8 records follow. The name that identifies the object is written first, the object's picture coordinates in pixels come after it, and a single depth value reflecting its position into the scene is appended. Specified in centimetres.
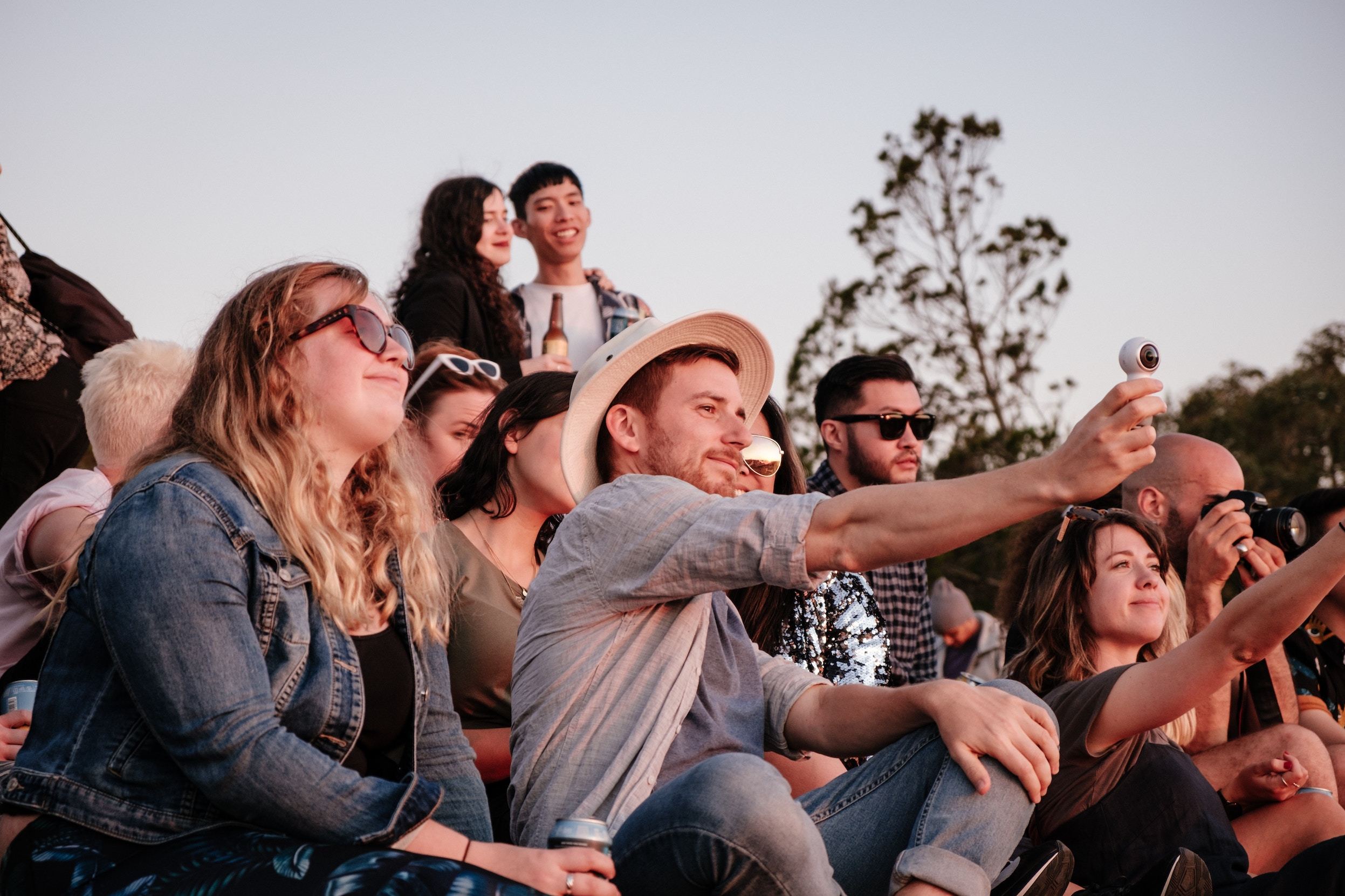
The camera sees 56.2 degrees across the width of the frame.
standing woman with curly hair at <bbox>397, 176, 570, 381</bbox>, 611
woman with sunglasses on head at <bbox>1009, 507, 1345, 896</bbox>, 345
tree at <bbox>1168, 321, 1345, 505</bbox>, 2055
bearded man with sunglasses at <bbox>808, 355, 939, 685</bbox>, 612
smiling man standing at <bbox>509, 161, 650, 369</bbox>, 661
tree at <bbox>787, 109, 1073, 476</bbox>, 1842
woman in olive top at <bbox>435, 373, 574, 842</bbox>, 390
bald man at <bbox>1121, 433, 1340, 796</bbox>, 422
